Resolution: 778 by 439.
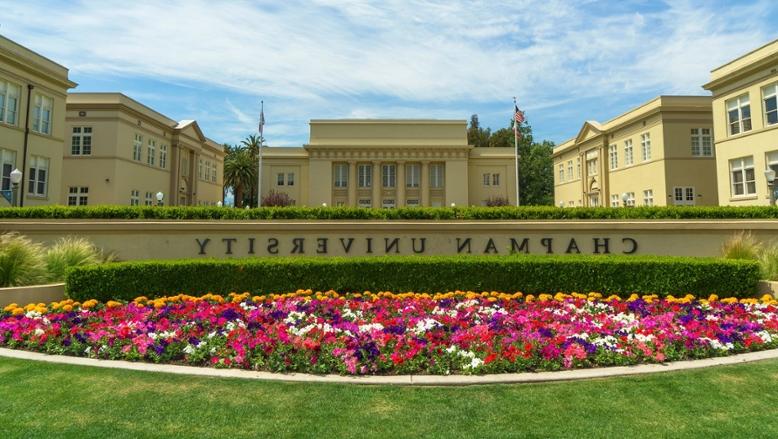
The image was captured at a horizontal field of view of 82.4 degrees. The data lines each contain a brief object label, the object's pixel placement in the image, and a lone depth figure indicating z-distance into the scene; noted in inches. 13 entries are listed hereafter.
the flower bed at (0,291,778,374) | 207.3
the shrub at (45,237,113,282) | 390.3
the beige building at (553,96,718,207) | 1301.7
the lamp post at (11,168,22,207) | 638.6
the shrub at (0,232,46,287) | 359.9
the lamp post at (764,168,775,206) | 744.3
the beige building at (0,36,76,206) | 998.4
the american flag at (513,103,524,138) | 1264.8
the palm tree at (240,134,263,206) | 2657.5
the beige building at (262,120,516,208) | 2059.5
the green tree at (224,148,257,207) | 2432.3
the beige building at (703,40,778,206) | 969.5
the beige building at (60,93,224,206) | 1332.4
